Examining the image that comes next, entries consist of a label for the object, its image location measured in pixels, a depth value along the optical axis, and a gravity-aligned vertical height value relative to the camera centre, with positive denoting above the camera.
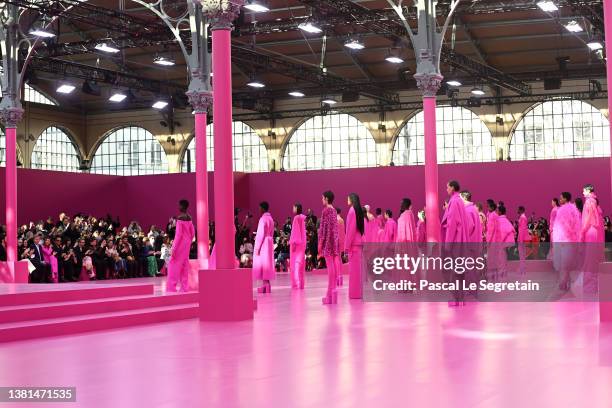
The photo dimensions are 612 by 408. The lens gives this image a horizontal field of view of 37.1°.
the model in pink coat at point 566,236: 14.71 -0.05
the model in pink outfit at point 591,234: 14.23 -0.02
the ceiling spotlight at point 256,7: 19.29 +5.02
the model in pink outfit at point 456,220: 12.67 +0.22
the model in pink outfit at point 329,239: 13.52 +0.01
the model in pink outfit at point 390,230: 17.53 +0.15
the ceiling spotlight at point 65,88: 27.27 +4.75
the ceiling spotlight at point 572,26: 22.90 +5.20
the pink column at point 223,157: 10.98 +1.03
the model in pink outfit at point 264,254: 16.05 -0.22
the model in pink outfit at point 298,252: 17.27 -0.22
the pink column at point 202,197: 17.31 +0.88
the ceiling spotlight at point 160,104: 31.70 +4.86
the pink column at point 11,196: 17.89 +1.04
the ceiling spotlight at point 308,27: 23.72 +5.55
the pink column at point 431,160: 16.97 +1.45
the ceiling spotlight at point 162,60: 25.05 +5.07
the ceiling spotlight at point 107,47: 24.09 +5.32
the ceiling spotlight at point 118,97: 28.53 +4.67
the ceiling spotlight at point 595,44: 23.86 +4.93
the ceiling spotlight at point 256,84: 29.62 +5.13
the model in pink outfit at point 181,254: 14.03 -0.16
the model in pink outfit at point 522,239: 19.06 -0.12
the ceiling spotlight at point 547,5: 20.89 +5.26
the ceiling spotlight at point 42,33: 17.96 +4.24
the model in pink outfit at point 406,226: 16.17 +0.20
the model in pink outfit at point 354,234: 13.80 +0.08
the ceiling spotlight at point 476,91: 31.16 +4.93
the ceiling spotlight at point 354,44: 24.75 +5.32
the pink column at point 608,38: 9.59 +2.05
